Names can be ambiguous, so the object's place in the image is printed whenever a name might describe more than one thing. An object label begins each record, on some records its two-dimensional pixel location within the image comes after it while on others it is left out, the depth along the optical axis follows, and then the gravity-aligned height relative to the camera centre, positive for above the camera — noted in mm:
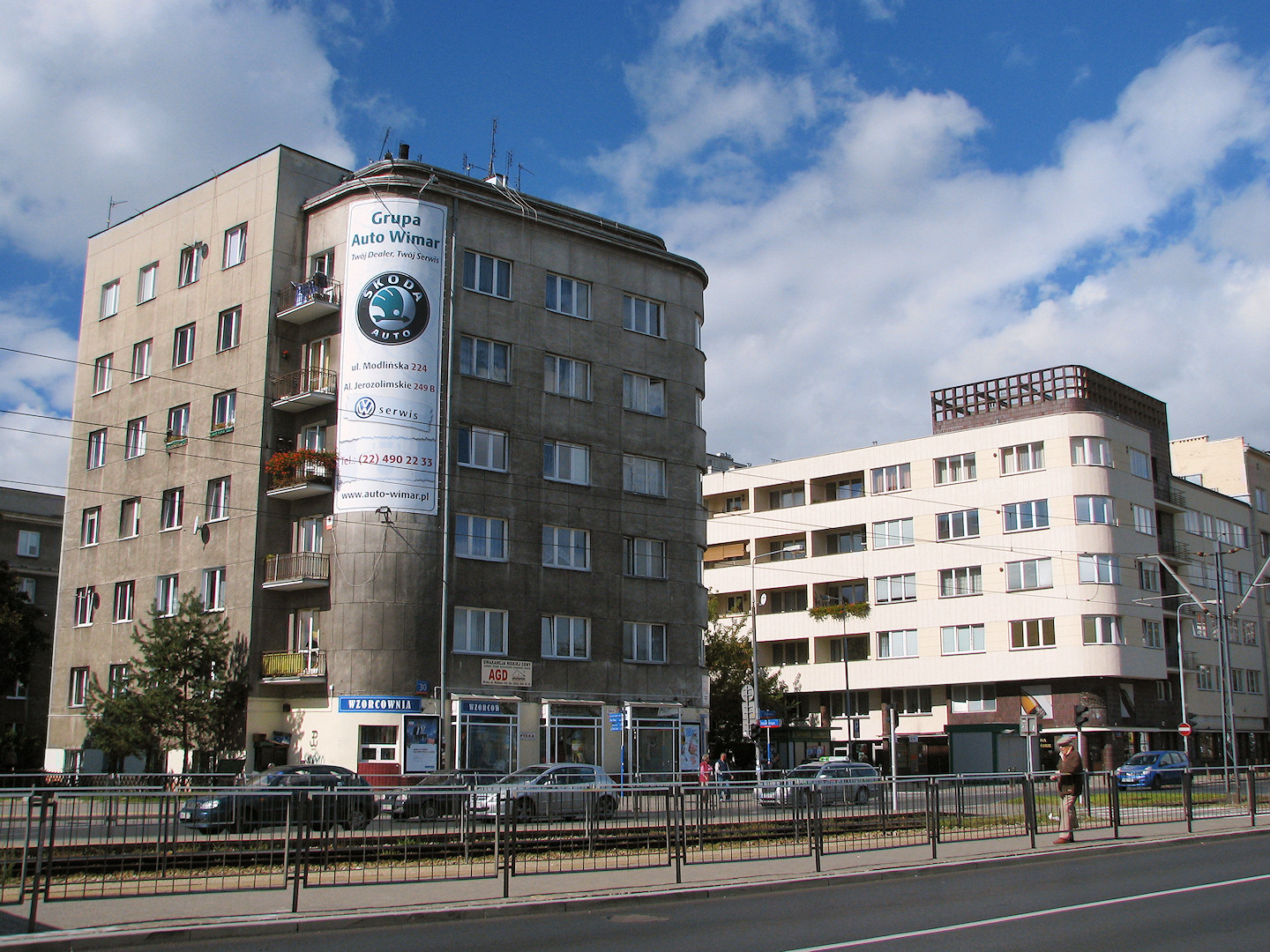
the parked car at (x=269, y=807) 13359 -1157
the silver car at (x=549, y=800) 14398 -1222
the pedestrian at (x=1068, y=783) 18734 -1268
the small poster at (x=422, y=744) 34781 -1178
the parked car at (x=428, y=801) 14016 -1165
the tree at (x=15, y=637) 43000 +2373
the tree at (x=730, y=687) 55969 +753
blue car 40681 -2327
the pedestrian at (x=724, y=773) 16453 -2111
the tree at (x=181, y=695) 35969 +225
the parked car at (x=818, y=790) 16531 -1253
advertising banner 36062 +10382
